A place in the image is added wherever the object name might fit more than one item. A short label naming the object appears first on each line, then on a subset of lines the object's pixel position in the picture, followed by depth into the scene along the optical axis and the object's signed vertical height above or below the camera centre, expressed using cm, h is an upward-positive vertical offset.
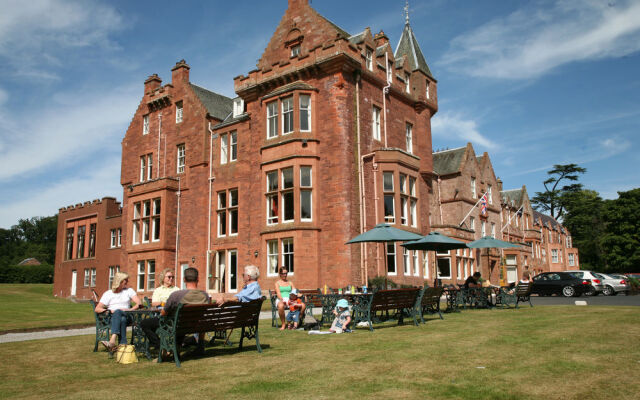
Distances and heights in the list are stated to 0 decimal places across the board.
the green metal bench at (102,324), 891 -84
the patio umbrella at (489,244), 1858 +106
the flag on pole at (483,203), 3225 +452
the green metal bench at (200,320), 752 -70
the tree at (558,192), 8119 +1298
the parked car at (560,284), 2740 -79
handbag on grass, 788 -123
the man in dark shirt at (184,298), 807 -35
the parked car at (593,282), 2762 -70
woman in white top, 866 -50
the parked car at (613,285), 2858 -93
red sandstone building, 2298 +574
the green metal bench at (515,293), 1669 -76
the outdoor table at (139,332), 829 -93
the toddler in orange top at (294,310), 1233 -88
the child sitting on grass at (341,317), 1100 -97
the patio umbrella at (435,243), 1591 +95
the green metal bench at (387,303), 1133 -72
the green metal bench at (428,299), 1269 -70
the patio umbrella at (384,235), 1524 +119
